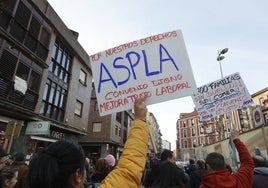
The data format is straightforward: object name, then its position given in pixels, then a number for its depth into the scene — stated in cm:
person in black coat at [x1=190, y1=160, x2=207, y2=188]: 549
